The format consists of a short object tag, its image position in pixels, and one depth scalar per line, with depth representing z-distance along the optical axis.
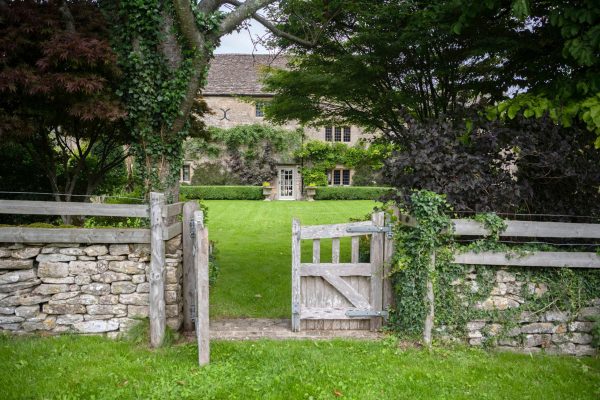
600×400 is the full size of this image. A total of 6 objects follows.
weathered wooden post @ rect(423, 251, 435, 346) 5.57
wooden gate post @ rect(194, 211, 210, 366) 4.91
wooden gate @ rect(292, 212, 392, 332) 5.98
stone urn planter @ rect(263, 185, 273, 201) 27.41
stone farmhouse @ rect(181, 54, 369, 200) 29.56
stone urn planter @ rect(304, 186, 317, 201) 27.58
